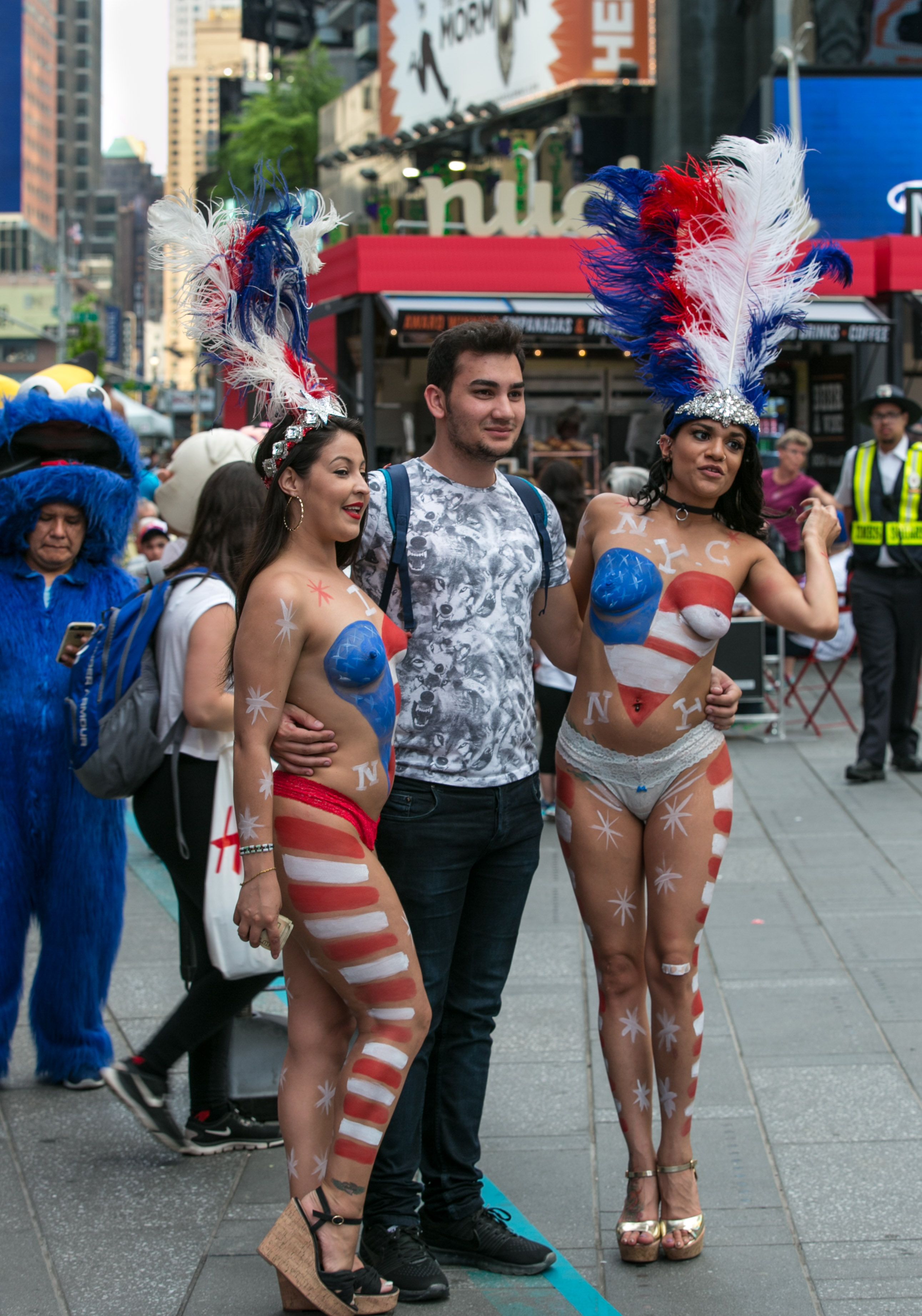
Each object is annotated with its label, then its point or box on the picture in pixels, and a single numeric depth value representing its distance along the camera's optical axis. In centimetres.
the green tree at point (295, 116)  4547
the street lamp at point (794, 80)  1781
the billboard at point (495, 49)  2722
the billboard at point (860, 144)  1834
